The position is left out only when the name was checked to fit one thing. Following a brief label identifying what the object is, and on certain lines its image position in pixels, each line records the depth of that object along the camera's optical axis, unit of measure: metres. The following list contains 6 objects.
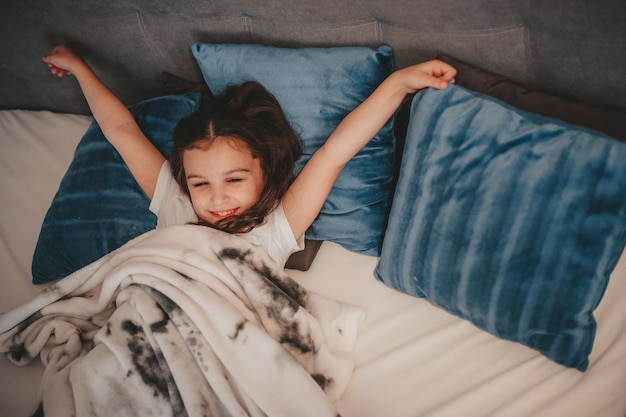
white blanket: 0.92
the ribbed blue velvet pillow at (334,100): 1.13
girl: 1.08
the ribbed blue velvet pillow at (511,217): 0.83
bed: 0.87
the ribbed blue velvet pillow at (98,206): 1.28
